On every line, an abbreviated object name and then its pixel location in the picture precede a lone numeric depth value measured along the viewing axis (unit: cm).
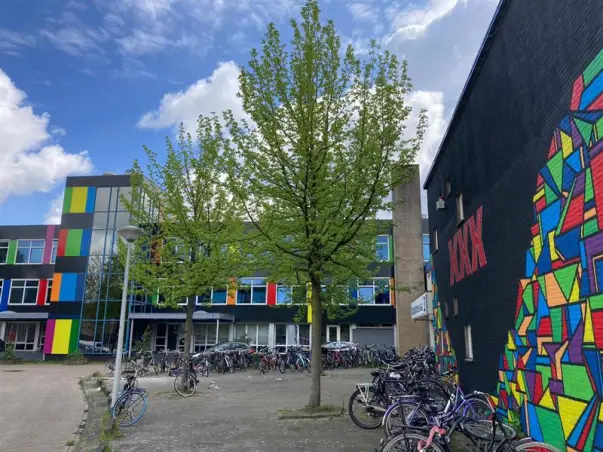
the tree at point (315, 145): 999
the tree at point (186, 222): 1441
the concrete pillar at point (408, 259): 2586
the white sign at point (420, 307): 1797
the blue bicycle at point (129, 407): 956
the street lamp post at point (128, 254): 1021
